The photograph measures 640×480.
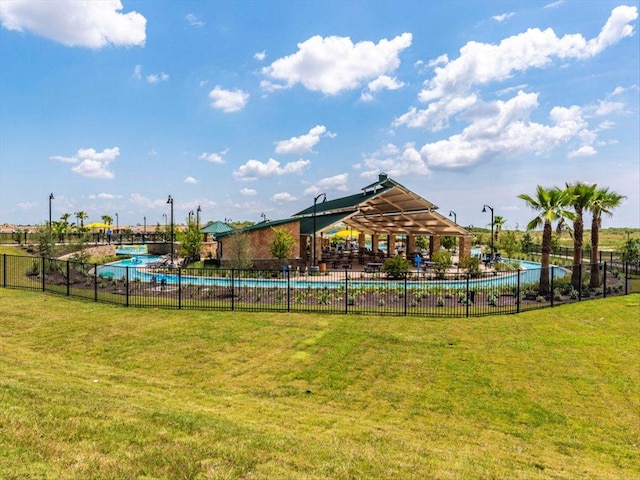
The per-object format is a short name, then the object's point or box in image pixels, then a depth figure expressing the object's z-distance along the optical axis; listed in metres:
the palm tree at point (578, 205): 18.38
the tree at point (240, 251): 24.53
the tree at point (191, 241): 29.41
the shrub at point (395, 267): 21.88
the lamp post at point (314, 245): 27.03
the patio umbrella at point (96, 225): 49.98
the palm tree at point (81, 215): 70.19
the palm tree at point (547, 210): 17.47
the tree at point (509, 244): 38.78
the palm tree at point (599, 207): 19.09
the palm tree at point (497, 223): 48.47
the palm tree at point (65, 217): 57.47
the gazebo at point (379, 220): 28.17
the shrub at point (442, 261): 24.27
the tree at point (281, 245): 26.92
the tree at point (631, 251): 27.87
